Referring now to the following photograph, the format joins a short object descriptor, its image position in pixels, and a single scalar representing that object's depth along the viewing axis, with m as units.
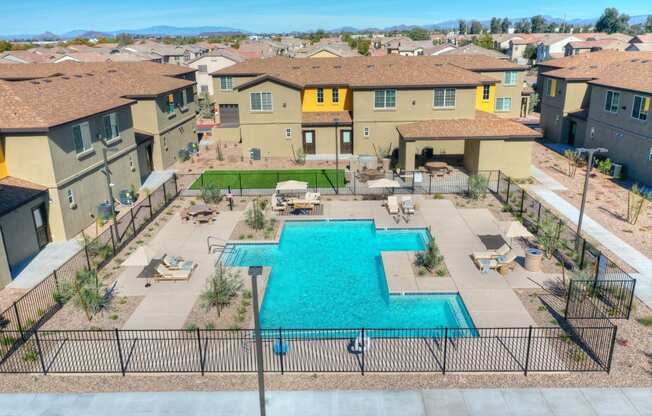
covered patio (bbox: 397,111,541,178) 33.06
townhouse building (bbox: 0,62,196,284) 22.25
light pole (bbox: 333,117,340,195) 31.79
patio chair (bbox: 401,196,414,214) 27.60
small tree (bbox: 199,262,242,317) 18.12
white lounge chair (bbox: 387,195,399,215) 27.86
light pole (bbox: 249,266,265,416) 10.73
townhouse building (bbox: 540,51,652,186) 32.44
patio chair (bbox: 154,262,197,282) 20.33
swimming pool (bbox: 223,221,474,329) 18.11
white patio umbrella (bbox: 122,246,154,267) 19.45
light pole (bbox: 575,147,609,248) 19.88
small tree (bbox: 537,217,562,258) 22.02
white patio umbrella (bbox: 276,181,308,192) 28.84
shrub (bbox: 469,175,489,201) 29.89
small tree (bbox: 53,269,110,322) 17.55
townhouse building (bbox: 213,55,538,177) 34.88
